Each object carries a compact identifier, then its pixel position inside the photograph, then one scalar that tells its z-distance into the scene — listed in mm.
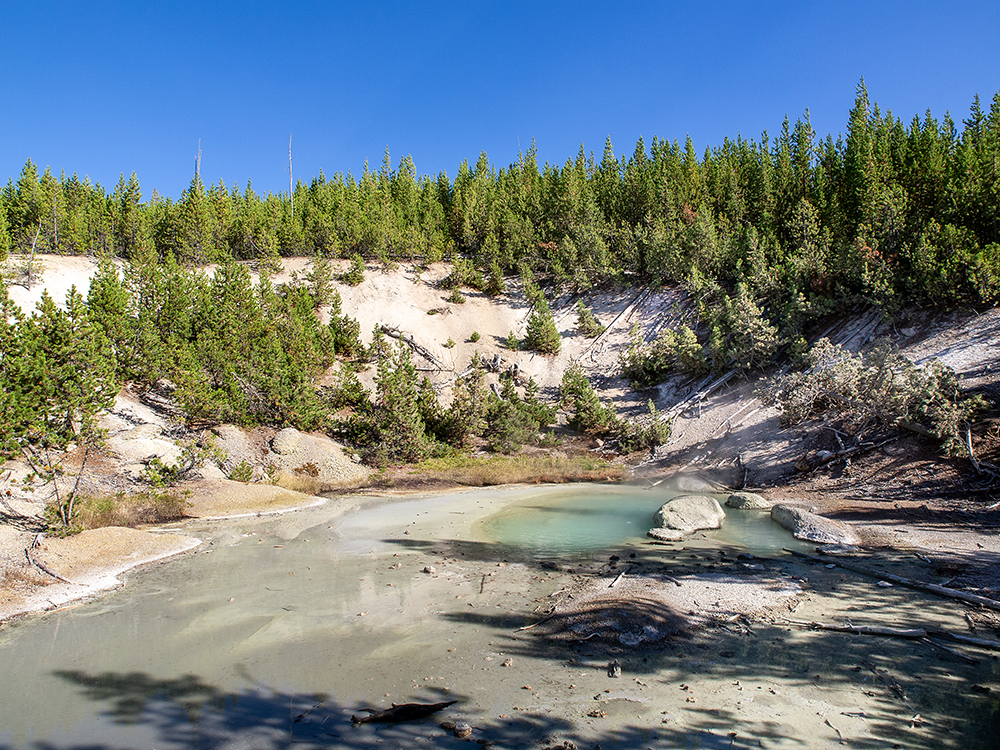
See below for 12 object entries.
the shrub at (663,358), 30219
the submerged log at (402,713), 5469
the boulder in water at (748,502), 15641
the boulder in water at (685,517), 12625
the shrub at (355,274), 41156
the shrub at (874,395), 15461
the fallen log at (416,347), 37438
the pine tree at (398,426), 25094
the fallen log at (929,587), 7430
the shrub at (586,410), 29156
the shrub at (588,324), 39219
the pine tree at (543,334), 37938
